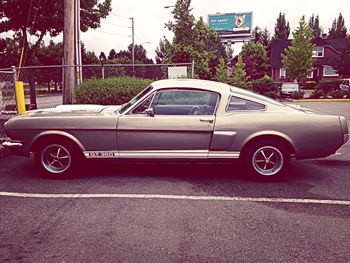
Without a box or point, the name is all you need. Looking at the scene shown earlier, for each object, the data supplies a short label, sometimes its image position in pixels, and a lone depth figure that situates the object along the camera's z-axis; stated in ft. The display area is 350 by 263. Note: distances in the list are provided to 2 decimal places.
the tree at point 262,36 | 255.13
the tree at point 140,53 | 282.95
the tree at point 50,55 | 157.69
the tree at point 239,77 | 88.12
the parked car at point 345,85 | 91.16
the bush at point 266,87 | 83.15
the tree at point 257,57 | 163.63
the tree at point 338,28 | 324.06
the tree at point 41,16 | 77.10
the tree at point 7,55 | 117.47
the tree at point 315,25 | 375.88
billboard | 225.56
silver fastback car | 16.96
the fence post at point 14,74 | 28.02
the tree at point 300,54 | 121.60
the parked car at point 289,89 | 85.55
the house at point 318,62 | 173.06
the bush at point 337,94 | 84.07
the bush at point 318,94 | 86.94
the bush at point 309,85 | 147.13
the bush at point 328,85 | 91.97
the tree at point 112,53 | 304.15
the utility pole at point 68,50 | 32.12
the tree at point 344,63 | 128.16
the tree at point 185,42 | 79.23
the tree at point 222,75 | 87.81
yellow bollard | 28.81
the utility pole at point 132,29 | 181.94
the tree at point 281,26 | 303.66
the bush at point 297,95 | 83.97
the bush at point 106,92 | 33.94
